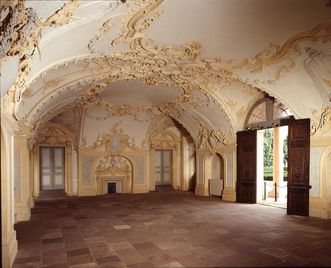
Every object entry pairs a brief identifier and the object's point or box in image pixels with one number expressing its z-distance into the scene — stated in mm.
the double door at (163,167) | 17844
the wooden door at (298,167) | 9117
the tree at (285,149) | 18186
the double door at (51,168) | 16188
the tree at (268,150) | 20123
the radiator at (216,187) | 13789
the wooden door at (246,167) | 11672
